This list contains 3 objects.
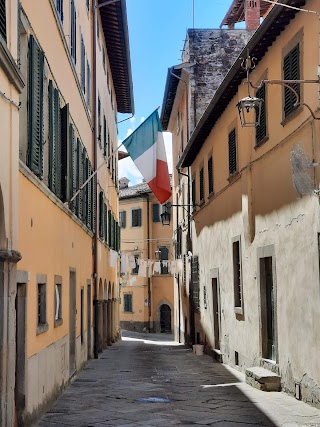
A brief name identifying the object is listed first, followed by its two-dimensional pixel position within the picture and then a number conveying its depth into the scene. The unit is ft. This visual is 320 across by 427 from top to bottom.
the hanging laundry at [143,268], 124.98
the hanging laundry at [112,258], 90.79
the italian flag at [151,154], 52.47
